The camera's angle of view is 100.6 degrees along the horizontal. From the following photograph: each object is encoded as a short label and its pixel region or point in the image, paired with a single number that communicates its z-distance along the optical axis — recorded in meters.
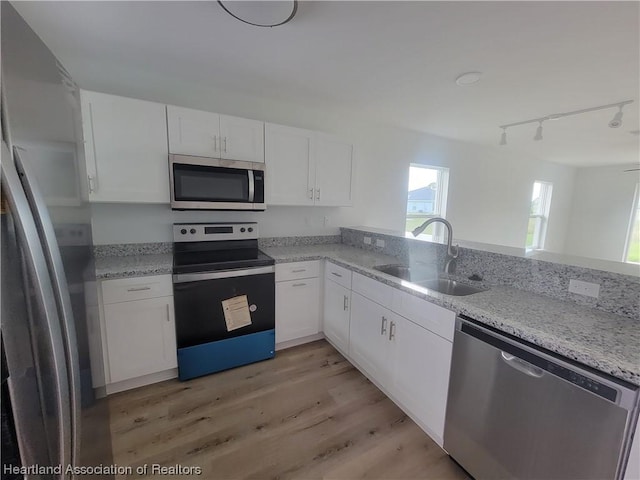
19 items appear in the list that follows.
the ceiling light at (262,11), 1.29
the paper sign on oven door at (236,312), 2.05
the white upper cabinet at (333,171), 2.65
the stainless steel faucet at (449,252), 1.86
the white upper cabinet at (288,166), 2.41
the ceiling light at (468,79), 2.05
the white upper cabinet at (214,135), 2.04
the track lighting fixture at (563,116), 2.45
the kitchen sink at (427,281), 1.75
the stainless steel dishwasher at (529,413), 0.89
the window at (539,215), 5.73
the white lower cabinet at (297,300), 2.33
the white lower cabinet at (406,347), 1.45
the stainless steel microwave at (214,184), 2.03
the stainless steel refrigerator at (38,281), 0.55
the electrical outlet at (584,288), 1.29
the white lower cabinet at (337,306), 2.21
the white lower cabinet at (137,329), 1.77
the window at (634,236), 5.48
